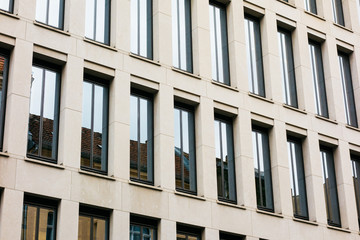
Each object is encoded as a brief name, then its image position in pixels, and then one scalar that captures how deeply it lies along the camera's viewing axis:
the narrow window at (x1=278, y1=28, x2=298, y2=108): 34.91
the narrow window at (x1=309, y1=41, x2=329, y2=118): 36.03
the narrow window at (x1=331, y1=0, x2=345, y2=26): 39.41
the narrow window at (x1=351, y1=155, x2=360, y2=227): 35.25
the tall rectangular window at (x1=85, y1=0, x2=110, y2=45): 29.27
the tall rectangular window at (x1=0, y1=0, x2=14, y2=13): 27.14
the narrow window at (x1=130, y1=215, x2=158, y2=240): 27.12
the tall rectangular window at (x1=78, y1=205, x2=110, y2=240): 25.92
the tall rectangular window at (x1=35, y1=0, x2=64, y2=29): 28.00
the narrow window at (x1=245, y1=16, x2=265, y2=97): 33.88
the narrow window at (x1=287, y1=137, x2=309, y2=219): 32.84
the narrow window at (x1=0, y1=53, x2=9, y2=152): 25.53
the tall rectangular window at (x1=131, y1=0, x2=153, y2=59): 30.41
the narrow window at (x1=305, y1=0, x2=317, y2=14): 38.06
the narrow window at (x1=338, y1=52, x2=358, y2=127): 37.12
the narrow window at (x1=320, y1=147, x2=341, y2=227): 33.97
